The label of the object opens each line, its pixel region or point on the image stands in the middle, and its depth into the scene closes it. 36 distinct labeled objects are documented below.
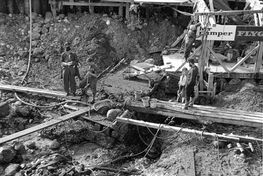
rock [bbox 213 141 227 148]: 10.10
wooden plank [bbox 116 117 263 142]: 9.95
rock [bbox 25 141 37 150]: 10.51
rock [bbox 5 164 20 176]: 9.55
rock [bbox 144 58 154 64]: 14.22
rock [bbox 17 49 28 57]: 14.59
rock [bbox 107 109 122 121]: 11.13
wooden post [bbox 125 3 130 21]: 15.33
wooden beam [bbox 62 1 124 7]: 15.37
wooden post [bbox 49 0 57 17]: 15.36
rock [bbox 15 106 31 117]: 11.51
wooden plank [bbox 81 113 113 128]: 11.00
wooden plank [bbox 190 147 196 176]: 9.35
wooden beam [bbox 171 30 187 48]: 14.85
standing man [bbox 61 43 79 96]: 11.66
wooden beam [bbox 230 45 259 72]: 12.02
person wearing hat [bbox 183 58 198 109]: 10.52
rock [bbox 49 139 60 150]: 10.59
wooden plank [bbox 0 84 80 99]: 12.15
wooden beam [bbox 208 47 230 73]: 11.96
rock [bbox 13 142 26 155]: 10.19
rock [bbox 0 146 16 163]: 9.80
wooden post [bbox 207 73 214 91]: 12.30
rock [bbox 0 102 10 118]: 11.30
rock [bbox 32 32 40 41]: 15.05
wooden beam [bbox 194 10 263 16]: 11.28
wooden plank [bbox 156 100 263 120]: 10.94
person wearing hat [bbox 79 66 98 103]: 11.33
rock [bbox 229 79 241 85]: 12.85
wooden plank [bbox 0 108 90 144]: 10.24
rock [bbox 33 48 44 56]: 14.55
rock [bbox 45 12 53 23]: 15.58
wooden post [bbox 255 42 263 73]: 12.16
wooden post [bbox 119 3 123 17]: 15.54
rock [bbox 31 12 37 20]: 15.63
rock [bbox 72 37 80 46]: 14.78
